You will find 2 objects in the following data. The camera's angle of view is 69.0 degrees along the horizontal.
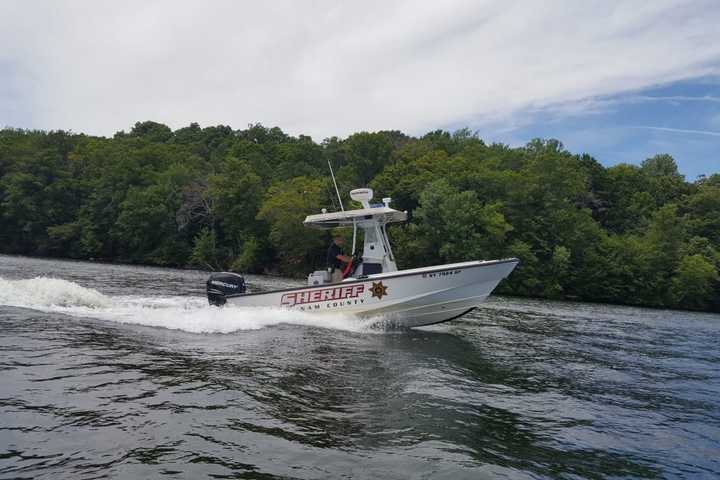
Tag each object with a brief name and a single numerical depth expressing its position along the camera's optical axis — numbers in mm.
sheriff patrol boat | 14211
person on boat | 16188
